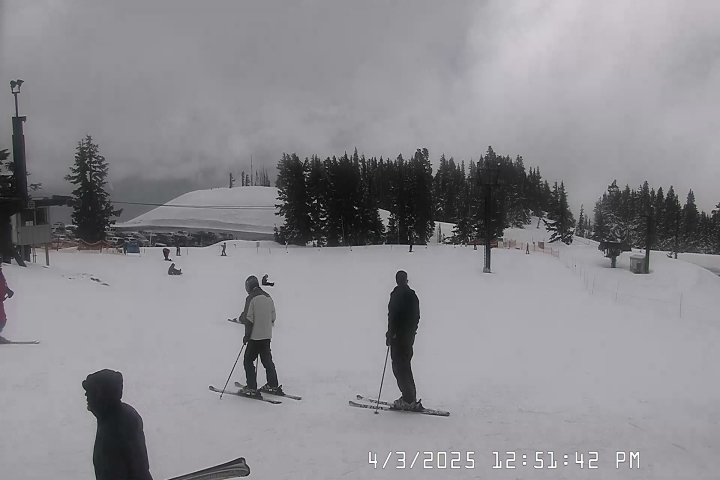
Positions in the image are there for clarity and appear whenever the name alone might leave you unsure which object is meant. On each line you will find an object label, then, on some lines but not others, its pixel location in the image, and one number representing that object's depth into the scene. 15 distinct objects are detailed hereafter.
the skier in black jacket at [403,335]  6.74
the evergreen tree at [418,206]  70.35
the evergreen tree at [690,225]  88.50
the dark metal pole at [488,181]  31.66
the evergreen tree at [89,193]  48.47
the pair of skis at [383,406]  6.63
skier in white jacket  7.20
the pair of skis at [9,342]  8.81
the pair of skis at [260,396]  7.14
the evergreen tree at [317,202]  64.94
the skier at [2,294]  8.96
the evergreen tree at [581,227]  129.05
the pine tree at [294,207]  64.12
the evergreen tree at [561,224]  88.50
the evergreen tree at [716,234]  82.12
